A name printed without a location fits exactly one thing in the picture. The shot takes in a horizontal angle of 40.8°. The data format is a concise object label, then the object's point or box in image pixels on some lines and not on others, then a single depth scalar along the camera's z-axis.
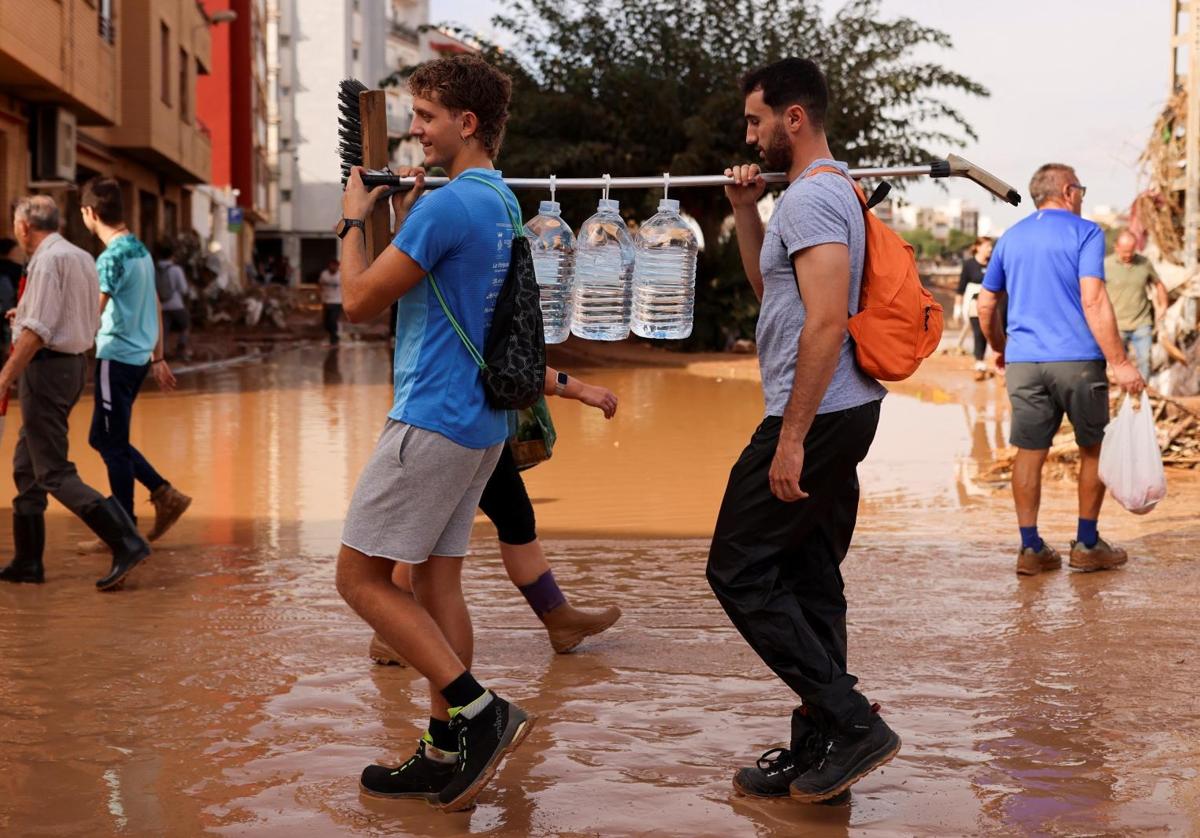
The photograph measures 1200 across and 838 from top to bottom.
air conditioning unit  22.80
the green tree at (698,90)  30.17
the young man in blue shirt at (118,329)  8.16
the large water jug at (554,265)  5.09
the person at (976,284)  21.73
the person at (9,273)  16.67
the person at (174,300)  24.58
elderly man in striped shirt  7.46
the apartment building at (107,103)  21.36
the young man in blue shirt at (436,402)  4.28
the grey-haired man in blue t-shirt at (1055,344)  7.62
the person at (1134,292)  14.64
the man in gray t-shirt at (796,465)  4.29
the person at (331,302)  30.25
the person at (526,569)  6.00
